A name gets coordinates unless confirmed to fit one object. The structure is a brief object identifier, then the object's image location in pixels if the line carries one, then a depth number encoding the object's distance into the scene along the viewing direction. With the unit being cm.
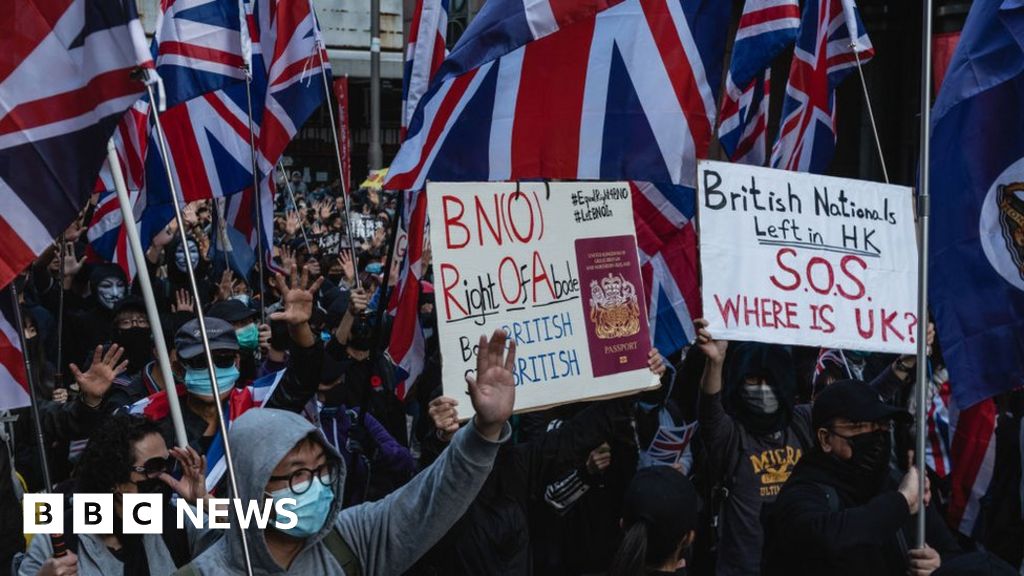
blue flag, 426
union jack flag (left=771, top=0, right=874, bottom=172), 690
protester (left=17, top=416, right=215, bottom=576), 362
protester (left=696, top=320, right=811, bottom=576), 525
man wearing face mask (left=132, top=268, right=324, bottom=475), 523
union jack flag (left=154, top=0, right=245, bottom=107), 796
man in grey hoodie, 298
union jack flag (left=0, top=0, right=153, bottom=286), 343
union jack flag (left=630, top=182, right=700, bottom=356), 645
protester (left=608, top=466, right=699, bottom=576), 375
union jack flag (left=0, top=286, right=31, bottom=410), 413
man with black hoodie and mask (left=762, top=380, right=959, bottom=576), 399
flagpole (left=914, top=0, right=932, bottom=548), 398
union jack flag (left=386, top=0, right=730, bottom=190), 595
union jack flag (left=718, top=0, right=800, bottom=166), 633
